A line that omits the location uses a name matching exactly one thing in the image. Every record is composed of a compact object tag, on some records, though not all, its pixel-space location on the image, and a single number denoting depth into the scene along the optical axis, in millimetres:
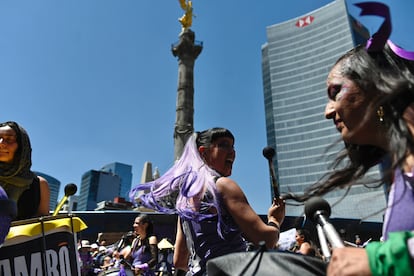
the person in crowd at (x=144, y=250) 5378
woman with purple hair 1708
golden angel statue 32709
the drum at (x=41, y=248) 1727
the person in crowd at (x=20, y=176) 2373
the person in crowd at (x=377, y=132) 790
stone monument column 28039
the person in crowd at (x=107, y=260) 8241
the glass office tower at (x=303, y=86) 76550
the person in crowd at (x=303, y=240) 5541
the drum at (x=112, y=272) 4293
